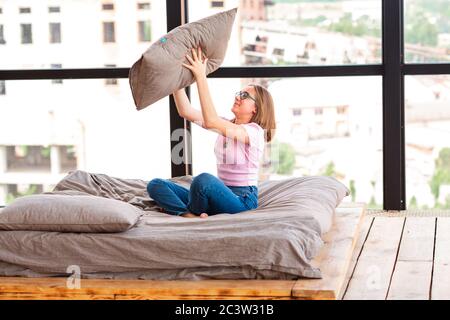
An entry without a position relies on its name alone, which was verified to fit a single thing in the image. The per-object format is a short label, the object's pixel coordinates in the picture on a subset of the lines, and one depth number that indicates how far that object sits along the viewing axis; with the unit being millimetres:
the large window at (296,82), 5543
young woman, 4367
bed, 3732
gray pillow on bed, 3912
